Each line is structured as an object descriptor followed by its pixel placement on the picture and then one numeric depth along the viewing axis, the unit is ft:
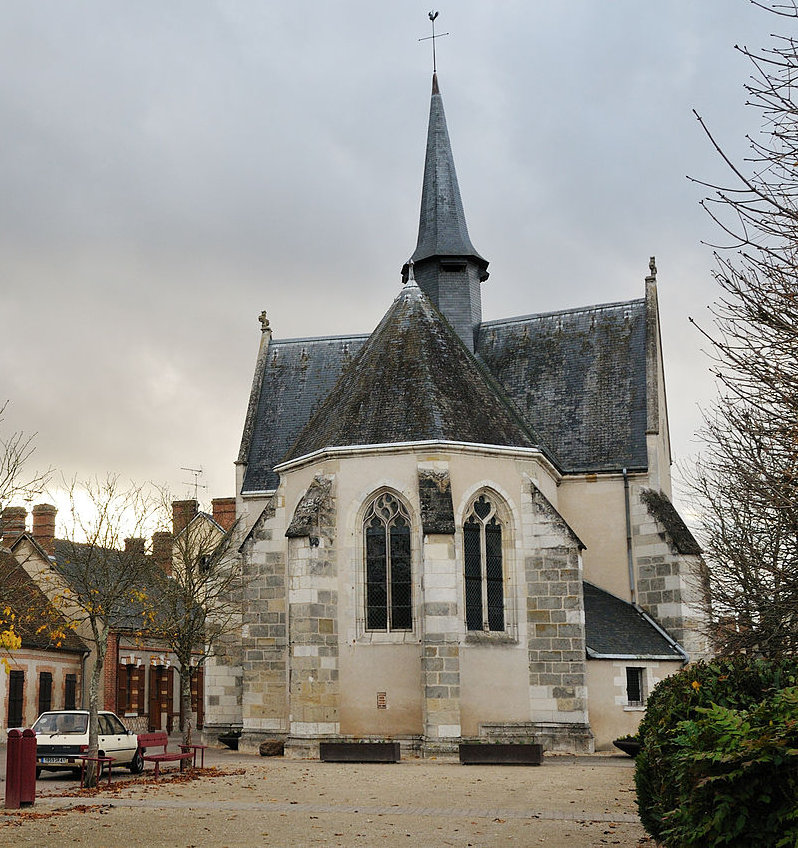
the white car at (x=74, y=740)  64.49
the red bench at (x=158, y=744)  59.77
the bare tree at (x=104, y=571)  56.79
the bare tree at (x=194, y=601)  74.06
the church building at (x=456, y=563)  74.38
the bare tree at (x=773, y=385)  25.03
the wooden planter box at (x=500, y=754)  65.82
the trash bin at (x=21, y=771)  46.85
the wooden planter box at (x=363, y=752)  67.72
